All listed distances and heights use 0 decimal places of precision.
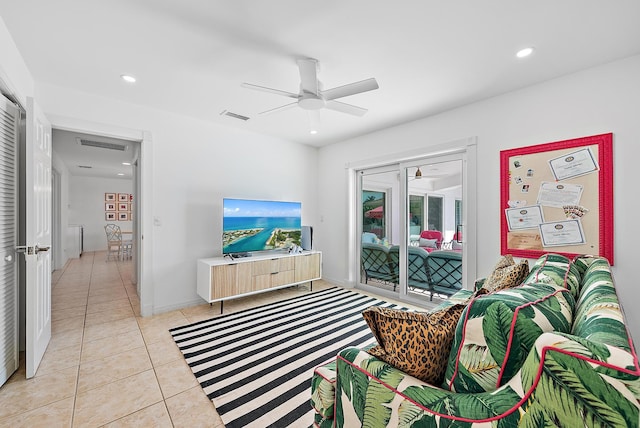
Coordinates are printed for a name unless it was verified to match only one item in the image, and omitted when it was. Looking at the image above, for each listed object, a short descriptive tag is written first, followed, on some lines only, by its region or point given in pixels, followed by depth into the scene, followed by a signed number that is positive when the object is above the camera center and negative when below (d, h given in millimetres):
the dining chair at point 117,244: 7267 -768
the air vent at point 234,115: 3388 +1265
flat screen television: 3623 -156
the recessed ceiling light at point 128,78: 2556 +1279
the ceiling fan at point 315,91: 2129 +995
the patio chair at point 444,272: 3395 -729
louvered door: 1918 -174
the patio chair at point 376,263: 4250 -778
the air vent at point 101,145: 4548 +1195
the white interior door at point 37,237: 1995 -173
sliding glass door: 3506 -164
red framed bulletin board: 2317 +145
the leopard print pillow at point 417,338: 946 -436
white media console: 3324 -788
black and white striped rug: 1761 -1212
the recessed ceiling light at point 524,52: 2125 +1257
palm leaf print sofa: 537 -377
